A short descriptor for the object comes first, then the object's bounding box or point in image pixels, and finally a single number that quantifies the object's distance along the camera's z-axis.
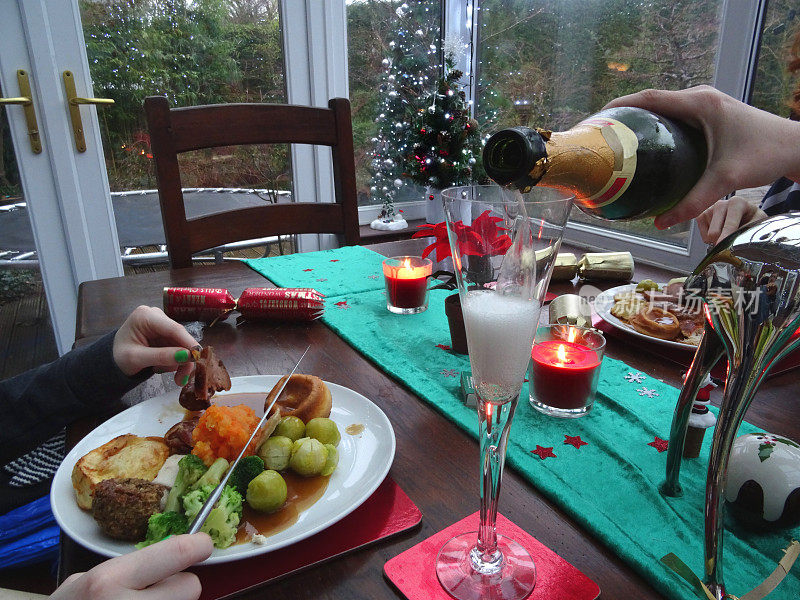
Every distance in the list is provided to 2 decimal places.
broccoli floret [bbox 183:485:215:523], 0.49
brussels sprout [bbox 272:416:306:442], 0.61
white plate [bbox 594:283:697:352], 0.86
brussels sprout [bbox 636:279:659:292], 1.04
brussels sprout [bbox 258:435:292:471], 0.57
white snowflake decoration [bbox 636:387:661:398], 0.75
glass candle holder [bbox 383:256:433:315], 1.04
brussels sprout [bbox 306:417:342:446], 0.60
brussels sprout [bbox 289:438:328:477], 0.57
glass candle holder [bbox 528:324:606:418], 0.68
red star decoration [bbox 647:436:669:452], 0.64
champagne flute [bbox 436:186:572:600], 0.46
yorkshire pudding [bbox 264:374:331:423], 0.65
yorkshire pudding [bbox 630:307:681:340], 0.88
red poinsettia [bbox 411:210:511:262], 0.49
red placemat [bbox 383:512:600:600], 0.45
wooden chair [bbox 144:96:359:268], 1.44
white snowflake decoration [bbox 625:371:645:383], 0.80
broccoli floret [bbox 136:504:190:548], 0.48
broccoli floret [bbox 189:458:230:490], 0.52
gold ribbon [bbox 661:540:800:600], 0.40
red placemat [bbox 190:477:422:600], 0.46
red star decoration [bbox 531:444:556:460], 0.62
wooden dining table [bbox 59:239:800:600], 0.47
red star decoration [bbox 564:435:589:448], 0.64
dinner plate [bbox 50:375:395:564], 0.48
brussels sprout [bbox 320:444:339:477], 0.58
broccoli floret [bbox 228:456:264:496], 0.53
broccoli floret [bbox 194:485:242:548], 0.48
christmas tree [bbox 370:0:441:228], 2.93
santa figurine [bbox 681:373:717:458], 0.60
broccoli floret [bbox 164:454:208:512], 0.51
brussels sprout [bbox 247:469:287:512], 0.52
